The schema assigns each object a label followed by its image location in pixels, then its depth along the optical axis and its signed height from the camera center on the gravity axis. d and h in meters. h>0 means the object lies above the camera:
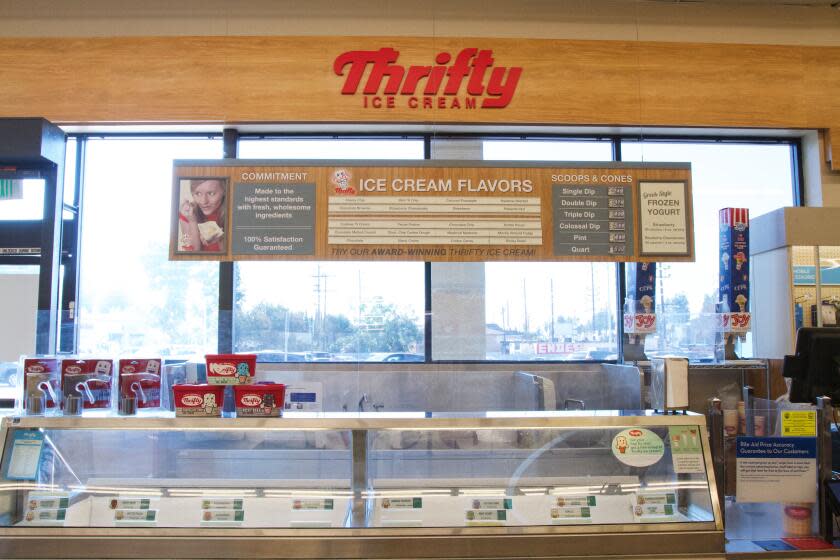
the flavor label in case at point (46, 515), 2.13 -0.65
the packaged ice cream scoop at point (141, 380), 2.39 -0.21
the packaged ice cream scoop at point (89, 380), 2.37 -0.20
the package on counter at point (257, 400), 2.23 -0.26
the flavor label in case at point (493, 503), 2.20 -0.62
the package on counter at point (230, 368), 2.30 -0.15
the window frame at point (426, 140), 4.42 +1.38
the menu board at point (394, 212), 2.96 +0.56
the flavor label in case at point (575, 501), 2.21 -0.62
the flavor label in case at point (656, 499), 2.23 -0.61
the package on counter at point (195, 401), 2.21 -0.26
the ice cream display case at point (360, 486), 2.06 -0.57
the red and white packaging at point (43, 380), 2.39 -0.21
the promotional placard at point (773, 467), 2.47 -0.55
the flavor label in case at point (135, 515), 2.13 -0.65
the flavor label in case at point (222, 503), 2.16 -0.62
